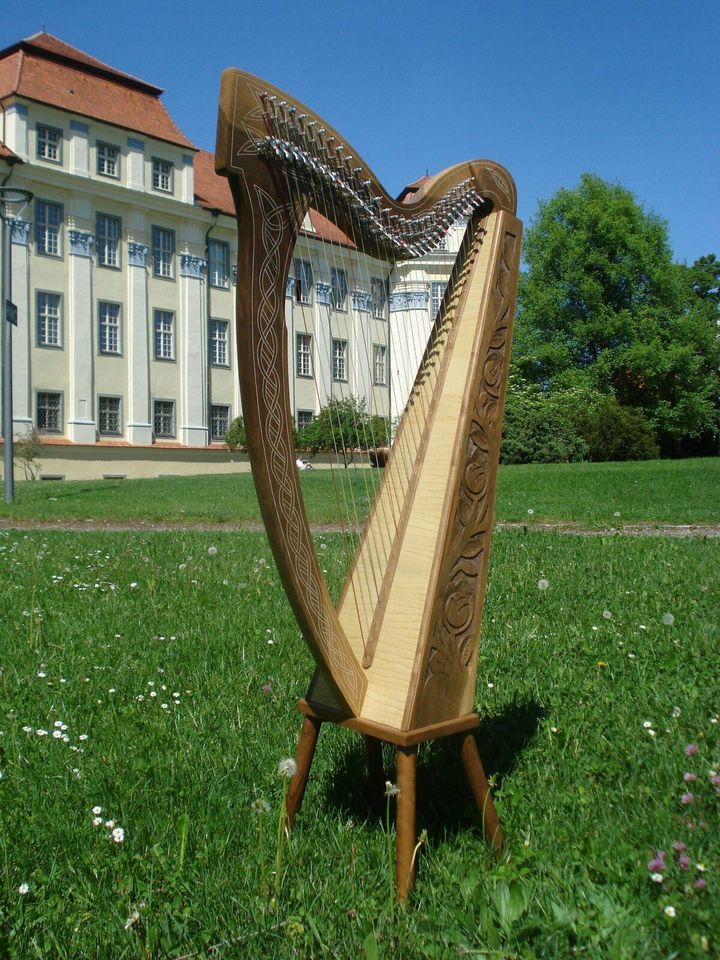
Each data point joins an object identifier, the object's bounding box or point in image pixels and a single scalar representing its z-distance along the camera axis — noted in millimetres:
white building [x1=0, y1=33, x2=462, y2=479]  29234
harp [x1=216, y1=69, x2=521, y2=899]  1795
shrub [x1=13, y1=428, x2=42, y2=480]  26047
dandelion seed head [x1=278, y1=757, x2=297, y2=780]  2317
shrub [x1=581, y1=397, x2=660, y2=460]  25797
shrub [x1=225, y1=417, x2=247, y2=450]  33156
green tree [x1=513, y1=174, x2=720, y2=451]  35938
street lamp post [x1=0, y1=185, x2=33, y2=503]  12977
